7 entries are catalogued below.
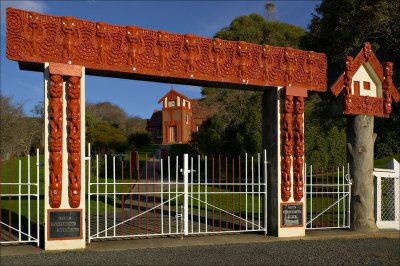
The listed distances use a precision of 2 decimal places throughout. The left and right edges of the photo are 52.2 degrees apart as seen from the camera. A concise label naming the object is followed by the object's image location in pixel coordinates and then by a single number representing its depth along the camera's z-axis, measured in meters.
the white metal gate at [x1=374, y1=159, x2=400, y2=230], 9.71
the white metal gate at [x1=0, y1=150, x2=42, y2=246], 7.88
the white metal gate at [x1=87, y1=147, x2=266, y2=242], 8.29
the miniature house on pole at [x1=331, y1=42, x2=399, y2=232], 9.16
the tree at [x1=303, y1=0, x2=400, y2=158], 16.70
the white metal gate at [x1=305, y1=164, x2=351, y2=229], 9.45
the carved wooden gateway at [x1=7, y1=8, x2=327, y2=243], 6.86
